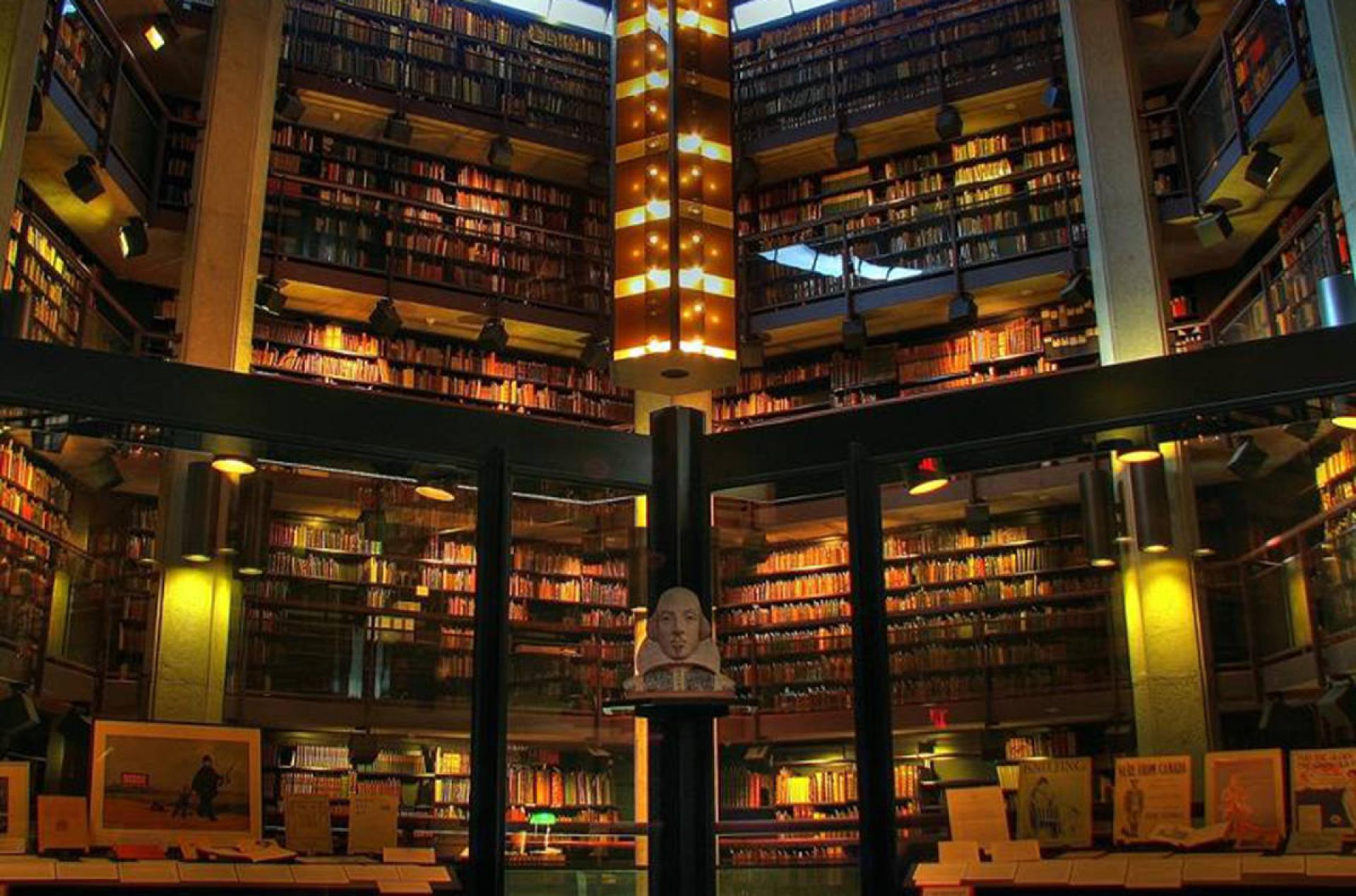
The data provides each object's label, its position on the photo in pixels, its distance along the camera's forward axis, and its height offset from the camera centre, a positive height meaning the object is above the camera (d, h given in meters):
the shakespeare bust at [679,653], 4.03 +0.37
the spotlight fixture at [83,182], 9.01 +4.08
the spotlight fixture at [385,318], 10.59 +3.68
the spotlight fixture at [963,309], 10.70 +3.75
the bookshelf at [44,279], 8.29 +3.36
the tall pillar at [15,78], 7.42 +4.04
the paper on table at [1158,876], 3.51 -0.28
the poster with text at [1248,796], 3.50 -0.08
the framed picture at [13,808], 3.40 -0.07
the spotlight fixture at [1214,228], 9.64 +3.97
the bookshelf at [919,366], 11.01 +3.54
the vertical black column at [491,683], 3.97 +0.29
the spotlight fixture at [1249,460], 3.93 +0.92
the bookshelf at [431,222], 10.95 +4.83
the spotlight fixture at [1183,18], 10.05 +5.72
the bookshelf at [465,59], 11.45 +6.51
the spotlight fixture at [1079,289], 10.18 +3.72
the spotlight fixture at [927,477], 4.24 +0.95
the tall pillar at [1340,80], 7.26 +3.86
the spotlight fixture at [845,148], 11.53 +5.45
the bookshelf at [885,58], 11.44 +6.47
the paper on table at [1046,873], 3.63 -0.28
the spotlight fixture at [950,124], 11.08 +5.43
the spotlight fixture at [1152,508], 3.94 +0.79
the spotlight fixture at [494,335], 11.07 +3.69
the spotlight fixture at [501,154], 11.55 +5.44
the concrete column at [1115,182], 9.89 +4.59
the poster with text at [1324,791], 3.42 -0.06
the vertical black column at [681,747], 4.13 +0.09
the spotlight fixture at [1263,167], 8.89 +4.06
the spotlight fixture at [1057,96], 10.73 +5.48
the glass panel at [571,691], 4.09 +0.27
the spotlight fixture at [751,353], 11.08 +3.54
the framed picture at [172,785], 3.59 -0.02
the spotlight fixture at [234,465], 4.06 +0.97
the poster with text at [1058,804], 3.75 -0.10
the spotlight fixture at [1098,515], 3.99 +0.78
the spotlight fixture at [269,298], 10.02 +3.65
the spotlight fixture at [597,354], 11.22 +3.59
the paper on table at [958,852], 3.83 -0.24
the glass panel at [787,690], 4.08 +0.27
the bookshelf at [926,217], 10.95 +4.76
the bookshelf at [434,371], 10.96 +3.52
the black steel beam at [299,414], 3.77 +1.12
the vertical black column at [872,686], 3.94 +0.27
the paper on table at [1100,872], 3.58 -0.28
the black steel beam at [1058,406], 3.77 +1.11
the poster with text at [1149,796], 3.64 -0.07
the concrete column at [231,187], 9.82 +4.61
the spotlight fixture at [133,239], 9.67 +3.97
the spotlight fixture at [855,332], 11.18 +3.72
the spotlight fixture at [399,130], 11.18 +5.47
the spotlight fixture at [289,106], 10.59 +5.40
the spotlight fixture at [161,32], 10.21 +5.82
